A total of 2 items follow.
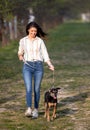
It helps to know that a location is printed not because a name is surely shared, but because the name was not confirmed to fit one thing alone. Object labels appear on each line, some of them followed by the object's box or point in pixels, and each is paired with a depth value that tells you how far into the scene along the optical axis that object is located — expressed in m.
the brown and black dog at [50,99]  10.68
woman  10.99
